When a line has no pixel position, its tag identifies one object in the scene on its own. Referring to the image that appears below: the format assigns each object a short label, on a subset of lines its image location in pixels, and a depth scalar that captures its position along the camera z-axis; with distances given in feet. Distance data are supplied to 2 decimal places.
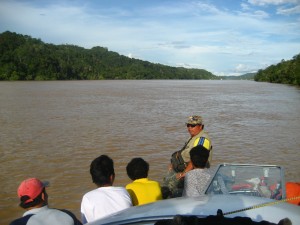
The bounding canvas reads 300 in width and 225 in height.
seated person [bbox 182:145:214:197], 14.03
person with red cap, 9.62
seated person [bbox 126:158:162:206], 13.00
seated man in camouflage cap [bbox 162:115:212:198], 16.98
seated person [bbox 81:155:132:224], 11.07
